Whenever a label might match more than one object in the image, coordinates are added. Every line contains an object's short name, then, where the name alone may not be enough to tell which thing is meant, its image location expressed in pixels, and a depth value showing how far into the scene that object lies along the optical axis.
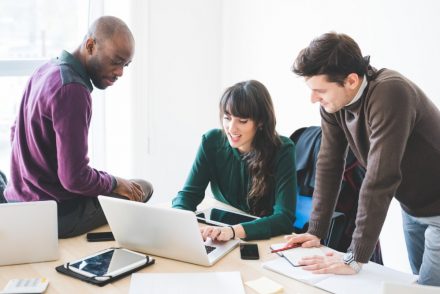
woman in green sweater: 1.89
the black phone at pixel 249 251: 1.47
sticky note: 1.25
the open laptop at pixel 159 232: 1.36
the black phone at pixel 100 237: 1.60
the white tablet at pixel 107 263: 1.33
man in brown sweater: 1.36
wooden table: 1.27
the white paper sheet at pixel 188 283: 1.25
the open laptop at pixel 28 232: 1.36
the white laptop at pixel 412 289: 0.98
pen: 1.52
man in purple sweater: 1.60
